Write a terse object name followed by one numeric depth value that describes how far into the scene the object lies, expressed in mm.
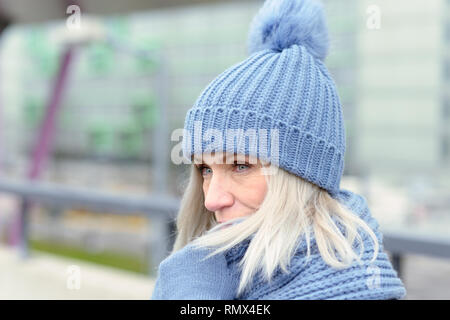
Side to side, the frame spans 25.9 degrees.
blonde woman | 1217
